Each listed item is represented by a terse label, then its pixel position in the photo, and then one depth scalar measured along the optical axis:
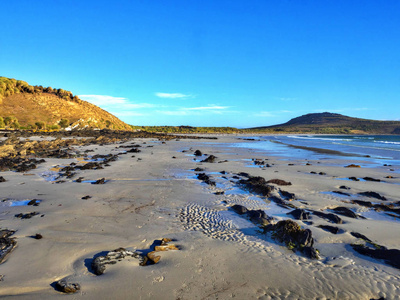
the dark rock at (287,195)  8.46
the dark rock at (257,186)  8.90
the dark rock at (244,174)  12.03
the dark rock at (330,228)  5.62
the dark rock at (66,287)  3.34
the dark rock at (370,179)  11.45
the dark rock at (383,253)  4.38
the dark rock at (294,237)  4.69
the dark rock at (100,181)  9.92
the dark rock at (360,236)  5.27
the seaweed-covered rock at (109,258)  3.90
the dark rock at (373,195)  8.53
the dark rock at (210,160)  16.92
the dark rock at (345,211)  6.70
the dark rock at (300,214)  6.44
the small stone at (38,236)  4.94
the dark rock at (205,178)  10.34
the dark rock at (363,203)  7.72
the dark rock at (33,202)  7.07
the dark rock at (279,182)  10.37
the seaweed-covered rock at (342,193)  8.95
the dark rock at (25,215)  6.06
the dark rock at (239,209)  6.81
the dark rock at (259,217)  6.10
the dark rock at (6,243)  4.21
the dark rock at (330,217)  6.18
